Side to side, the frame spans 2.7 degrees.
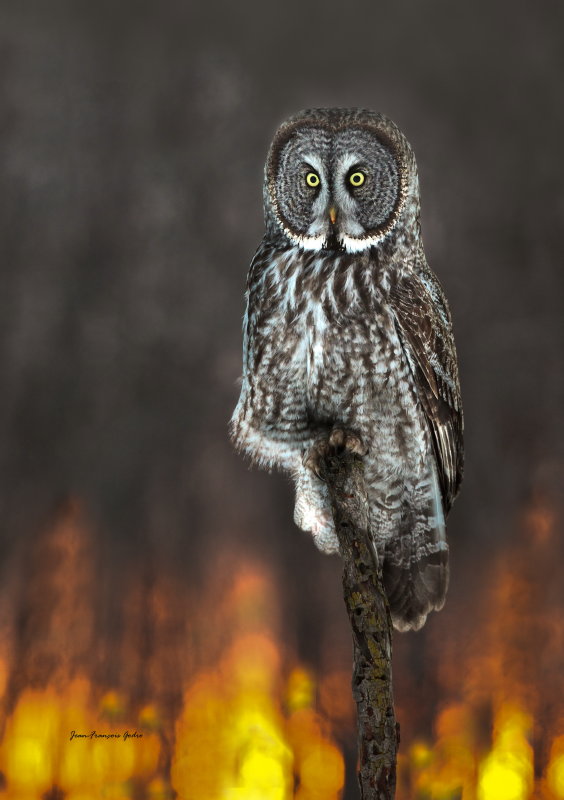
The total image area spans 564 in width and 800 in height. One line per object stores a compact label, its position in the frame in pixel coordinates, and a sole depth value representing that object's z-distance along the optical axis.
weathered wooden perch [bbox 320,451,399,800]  14.02
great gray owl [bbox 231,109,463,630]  14.17
